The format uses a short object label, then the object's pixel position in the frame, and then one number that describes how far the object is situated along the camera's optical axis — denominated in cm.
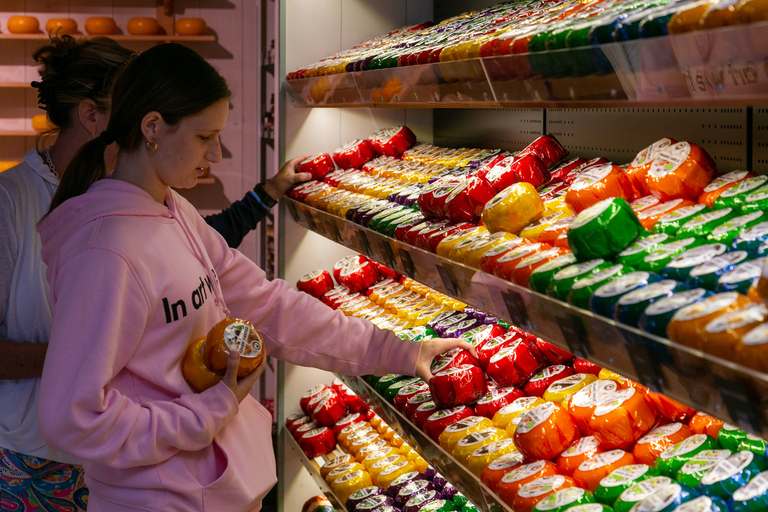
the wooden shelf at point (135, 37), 511
